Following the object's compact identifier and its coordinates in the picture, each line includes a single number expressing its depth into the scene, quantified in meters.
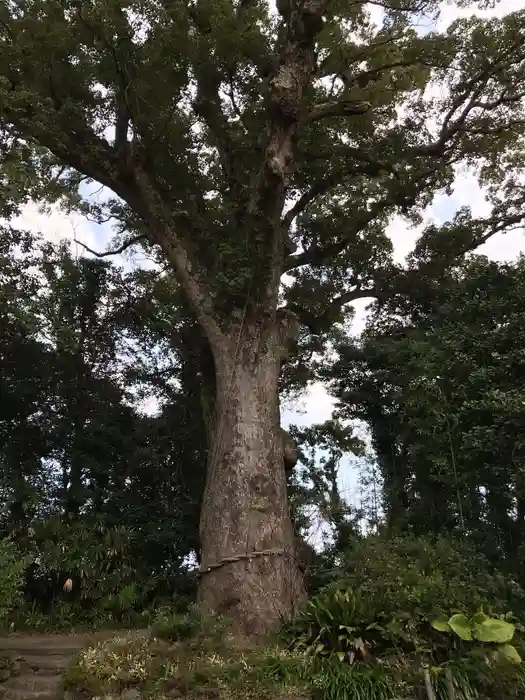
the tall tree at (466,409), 6.32
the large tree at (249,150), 5.95
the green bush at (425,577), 4.24
